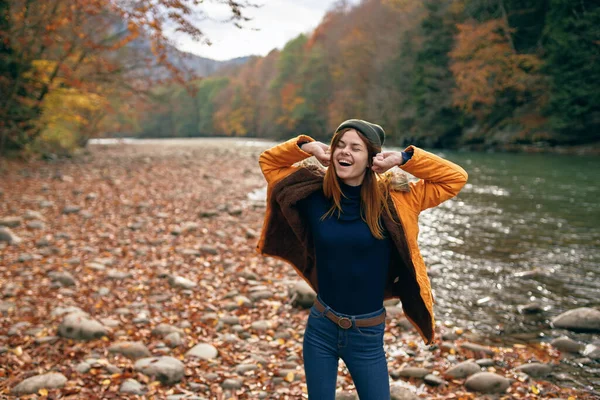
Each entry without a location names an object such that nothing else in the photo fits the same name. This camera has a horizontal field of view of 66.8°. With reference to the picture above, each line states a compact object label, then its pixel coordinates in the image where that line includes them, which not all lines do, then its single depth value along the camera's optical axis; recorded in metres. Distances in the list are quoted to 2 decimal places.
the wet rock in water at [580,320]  5.77
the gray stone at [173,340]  5.16
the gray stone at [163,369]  4.39
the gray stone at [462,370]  4.69
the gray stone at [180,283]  6.93
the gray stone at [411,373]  4.68
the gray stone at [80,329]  5.01
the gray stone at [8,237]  8.38
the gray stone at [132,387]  4.14
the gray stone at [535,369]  4.77
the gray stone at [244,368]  4.70
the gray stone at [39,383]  3.92
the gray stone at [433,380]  4.55
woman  2.56
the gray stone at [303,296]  6.39
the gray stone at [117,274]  7.10
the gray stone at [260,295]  6.75
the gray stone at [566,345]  5.34
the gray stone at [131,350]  4.82
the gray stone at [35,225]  9.50
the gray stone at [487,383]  4.41
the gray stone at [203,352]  4.93
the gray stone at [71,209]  11.02
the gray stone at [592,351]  5.17
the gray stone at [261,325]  5.78
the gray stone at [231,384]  4.38
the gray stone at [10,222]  9.43
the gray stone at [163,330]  5.39
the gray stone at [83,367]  4.37
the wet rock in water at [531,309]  6.47
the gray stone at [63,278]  6.68
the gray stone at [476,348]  5.25
